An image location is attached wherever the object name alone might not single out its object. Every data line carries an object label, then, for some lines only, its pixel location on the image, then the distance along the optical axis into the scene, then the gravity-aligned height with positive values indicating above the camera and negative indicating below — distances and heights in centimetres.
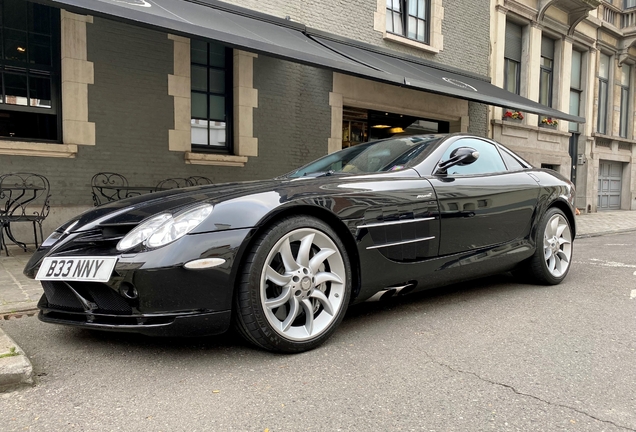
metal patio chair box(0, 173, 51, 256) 591 -27
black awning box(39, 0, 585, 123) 496 +192
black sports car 246 -37
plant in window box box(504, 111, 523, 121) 1402 +207
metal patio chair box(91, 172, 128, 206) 694 -5
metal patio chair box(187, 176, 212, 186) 773 +4
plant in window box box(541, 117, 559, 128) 1537 +207
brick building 652 +158
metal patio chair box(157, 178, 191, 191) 750 -1
